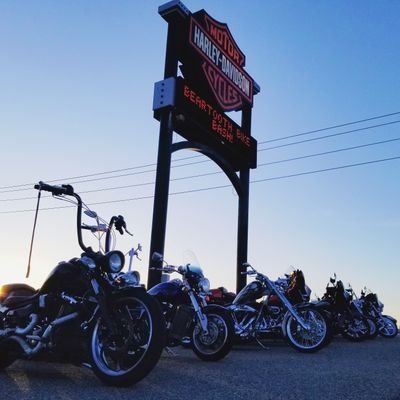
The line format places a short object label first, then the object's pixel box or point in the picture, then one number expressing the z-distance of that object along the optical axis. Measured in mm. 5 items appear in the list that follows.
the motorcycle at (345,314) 9844
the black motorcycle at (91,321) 3531
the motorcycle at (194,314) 5629
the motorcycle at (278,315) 6789
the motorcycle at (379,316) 11750
